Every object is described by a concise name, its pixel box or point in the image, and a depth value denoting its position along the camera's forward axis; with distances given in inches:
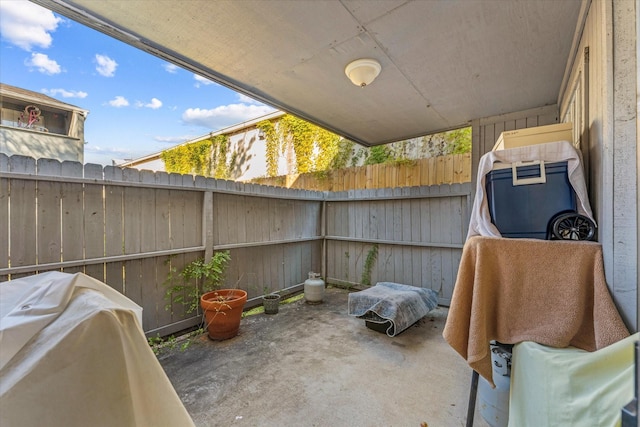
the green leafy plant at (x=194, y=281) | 112.3
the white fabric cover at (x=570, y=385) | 25.6
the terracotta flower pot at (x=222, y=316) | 105.7
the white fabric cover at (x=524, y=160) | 46.2
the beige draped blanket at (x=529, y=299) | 38.5
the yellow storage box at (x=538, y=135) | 55.8
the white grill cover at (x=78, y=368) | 26.5
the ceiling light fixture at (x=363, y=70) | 85.1
